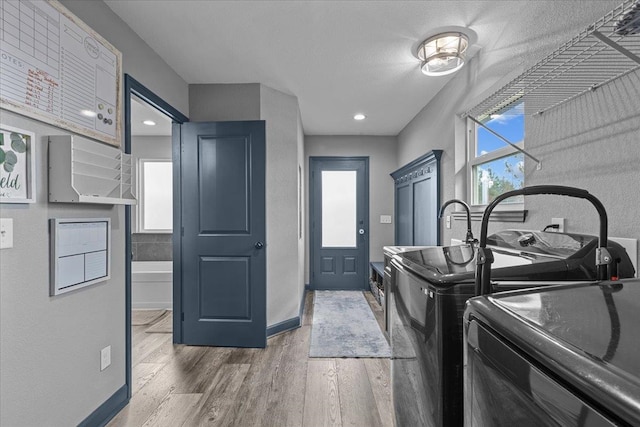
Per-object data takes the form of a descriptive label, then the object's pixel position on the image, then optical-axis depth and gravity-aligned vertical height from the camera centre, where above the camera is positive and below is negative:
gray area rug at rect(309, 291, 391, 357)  2.79 -1.22
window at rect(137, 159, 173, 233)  4.63 +0.27
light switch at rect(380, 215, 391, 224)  5.08 -0.09
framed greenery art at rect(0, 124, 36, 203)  1.29 +0.21
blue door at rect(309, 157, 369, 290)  5.10 -0.14
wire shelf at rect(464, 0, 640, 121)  1.01 +0.58
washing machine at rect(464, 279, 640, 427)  0.35 -0.19
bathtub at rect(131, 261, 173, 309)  4.06 -0.99
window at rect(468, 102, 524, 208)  2.03 +0.40
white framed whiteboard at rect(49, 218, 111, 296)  1.53 -0.20
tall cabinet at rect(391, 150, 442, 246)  3.20 +0.15
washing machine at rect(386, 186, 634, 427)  0.93 -0.26
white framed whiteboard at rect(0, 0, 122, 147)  1.31 +0.71
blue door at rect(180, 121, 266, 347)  2.90 -0.18
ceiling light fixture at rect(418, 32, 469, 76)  2.10 +1.11
